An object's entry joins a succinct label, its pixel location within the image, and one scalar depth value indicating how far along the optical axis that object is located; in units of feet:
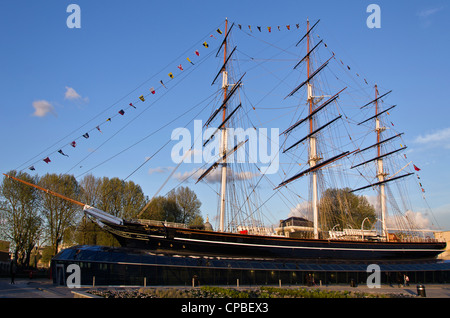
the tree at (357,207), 207.54
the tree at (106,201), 141.79
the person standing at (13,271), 80.84
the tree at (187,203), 190.85
